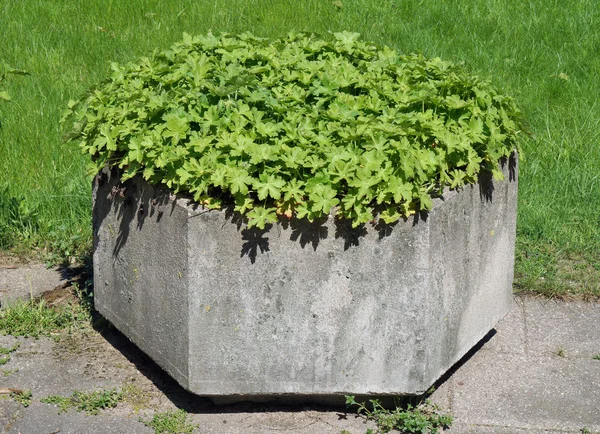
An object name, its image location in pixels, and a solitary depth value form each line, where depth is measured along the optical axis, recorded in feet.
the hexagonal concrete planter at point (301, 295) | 11.13
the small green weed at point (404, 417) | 11.93
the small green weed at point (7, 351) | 13.55
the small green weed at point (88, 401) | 12.46
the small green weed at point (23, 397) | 12.53
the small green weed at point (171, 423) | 11.99
